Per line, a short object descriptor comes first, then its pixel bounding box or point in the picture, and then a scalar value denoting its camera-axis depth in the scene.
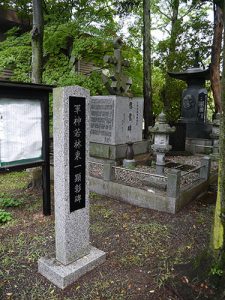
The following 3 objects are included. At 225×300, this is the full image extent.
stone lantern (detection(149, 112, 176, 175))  6.20
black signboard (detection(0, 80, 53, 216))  4.35
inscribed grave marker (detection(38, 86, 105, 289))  3.17
